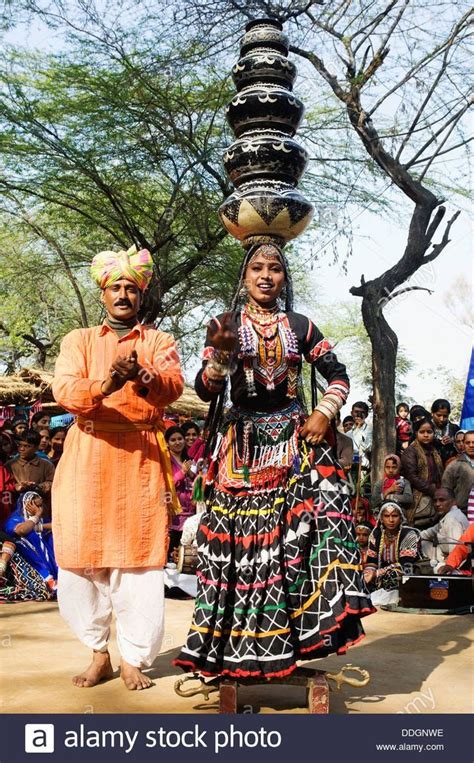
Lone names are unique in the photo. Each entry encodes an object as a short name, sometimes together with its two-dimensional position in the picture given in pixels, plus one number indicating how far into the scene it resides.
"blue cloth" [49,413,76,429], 15.70
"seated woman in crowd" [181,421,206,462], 9.90
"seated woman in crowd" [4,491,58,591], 7.71
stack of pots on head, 4.55
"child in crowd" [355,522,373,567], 8.77
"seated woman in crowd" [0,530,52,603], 7.60
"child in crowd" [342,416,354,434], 12.02
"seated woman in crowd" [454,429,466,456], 9.50
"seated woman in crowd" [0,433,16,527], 8.16
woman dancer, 3.77
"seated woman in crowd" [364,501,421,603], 7.86
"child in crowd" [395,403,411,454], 12.43
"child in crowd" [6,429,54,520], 8.27
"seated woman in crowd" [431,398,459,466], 10.27
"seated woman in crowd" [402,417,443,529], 8.93
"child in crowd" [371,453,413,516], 8.80
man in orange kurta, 4.37
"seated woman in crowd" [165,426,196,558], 8.97
